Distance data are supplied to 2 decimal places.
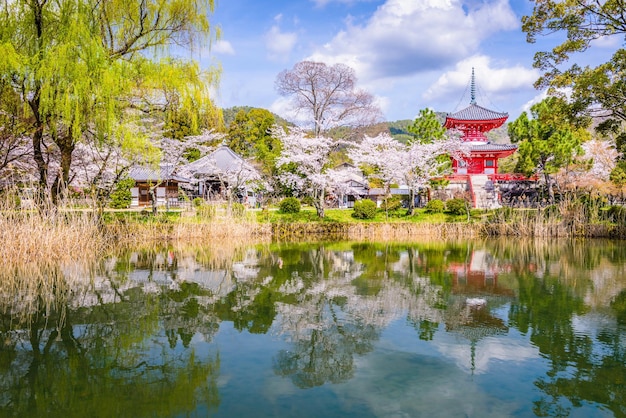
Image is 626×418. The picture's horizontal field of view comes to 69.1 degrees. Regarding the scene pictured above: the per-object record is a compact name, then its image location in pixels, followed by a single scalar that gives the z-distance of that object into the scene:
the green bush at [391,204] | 22.78
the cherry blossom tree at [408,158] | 22.25
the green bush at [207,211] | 15.28
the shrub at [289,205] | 20.59
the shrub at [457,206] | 21.45
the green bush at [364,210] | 21.05
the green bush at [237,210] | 16.27
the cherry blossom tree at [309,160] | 20.56
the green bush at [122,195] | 22.73
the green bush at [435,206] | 21.92
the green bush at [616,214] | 17.15
